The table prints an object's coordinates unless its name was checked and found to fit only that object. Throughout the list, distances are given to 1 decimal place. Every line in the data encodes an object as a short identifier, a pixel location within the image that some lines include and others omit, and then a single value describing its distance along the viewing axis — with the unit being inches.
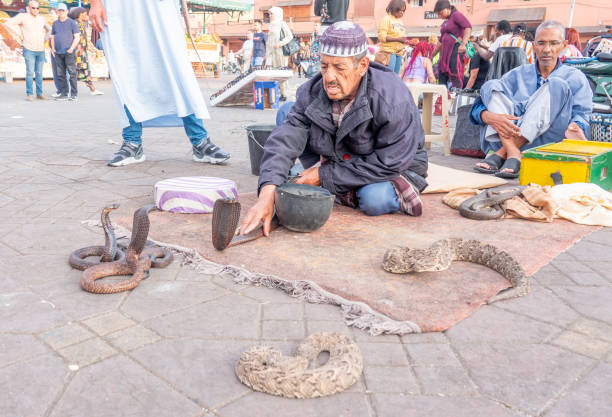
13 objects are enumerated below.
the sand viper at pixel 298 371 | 63.5
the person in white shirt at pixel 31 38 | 413.7
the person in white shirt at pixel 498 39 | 315.7
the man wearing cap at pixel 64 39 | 429.4
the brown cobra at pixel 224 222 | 97.2
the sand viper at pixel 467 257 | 94.3
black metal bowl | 115.7
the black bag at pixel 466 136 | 235.5
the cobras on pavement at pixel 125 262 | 89.2
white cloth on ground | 136.2
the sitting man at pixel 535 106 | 189.8
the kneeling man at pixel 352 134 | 122.6
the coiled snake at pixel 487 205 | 138.1
